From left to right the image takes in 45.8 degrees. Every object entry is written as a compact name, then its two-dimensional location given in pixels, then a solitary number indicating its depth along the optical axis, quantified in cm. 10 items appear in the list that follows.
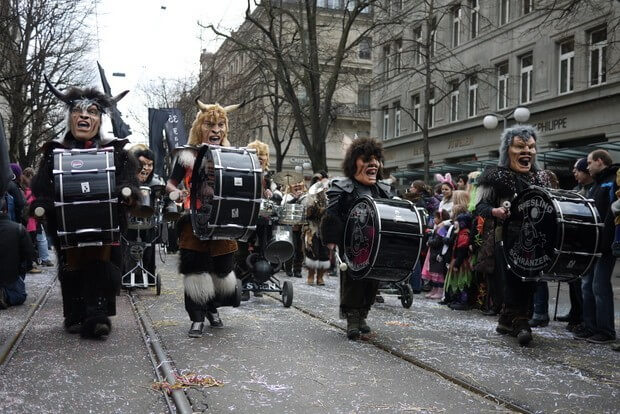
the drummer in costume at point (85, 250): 652
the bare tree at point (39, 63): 2372
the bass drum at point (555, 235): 652
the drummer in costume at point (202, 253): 699
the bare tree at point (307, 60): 2592
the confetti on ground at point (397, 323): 816
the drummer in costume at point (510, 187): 727
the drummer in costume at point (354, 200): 704
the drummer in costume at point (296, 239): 1497
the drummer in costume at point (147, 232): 1053
